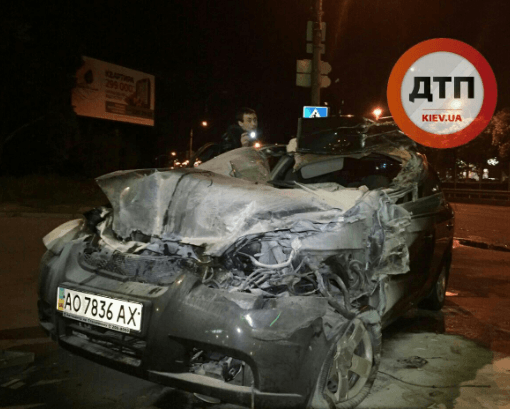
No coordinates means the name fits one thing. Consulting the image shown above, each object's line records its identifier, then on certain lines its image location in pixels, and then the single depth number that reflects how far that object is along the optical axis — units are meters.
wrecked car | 2.53
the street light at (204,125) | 28.98
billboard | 23.72
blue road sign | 11.09
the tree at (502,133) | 36.72
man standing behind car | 5.35
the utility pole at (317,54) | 11.30
